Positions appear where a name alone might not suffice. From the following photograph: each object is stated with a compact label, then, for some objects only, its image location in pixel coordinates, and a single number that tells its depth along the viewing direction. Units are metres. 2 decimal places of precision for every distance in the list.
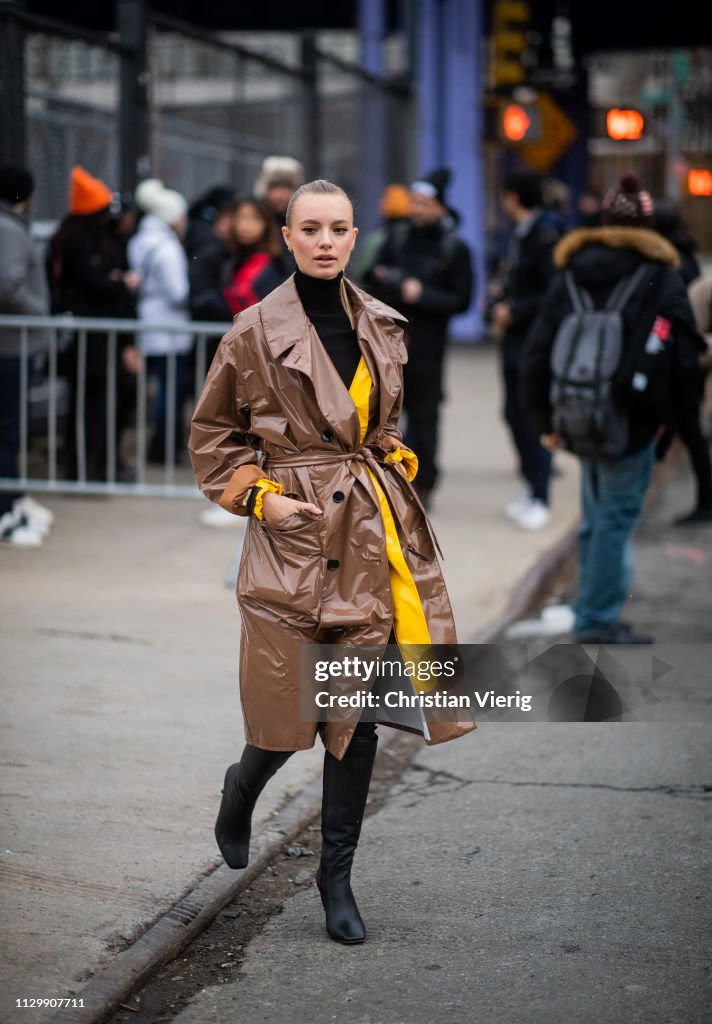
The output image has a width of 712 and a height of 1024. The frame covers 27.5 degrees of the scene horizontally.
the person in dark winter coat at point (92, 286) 9.71
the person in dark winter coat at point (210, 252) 9.90
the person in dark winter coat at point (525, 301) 9.04
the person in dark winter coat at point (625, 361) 6.27
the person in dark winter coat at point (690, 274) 8.46
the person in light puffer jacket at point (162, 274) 10.52
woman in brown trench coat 3.63
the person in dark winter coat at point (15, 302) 8.17
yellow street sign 20.34
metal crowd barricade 8.34
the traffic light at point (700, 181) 21.48
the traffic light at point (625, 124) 17.48
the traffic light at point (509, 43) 22.70
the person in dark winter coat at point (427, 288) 9.36
